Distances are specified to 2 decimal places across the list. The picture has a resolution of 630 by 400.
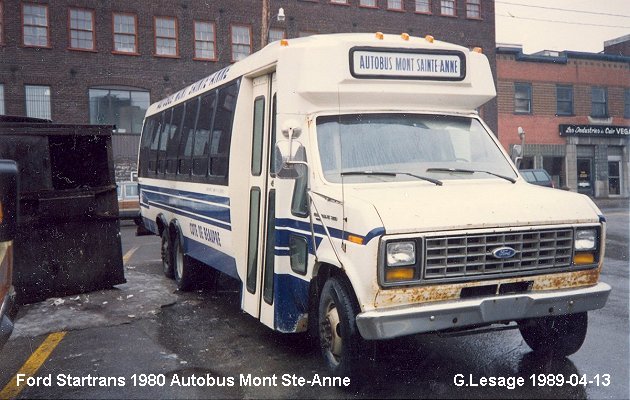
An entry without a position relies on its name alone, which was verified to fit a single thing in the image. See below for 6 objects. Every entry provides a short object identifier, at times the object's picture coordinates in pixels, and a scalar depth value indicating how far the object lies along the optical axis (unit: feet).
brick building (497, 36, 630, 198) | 115.65
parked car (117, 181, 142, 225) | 88.69
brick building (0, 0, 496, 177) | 89.56
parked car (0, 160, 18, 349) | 13.83
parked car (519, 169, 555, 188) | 74.23
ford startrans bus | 14.76
